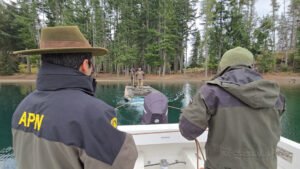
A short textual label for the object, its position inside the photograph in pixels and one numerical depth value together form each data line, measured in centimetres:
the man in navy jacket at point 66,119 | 82
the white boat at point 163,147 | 255
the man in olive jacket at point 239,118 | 133
